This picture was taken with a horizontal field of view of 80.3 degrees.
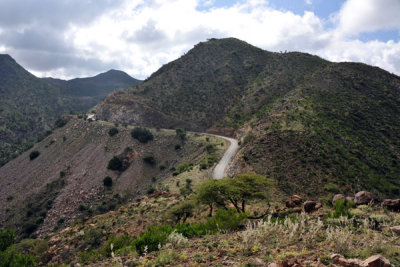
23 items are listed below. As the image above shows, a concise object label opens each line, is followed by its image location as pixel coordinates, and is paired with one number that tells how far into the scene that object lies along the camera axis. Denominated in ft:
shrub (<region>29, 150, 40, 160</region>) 197.36
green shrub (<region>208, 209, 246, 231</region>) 41.91
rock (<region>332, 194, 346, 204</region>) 58.03
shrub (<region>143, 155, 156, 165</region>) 173.27
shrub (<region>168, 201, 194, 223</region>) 67.92
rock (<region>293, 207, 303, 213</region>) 52.89
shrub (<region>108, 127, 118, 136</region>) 199.72
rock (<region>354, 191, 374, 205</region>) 50.01
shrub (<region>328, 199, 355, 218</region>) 39.35
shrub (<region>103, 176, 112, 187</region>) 154.40
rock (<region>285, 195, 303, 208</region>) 60.03
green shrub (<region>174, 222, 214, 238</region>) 40.86
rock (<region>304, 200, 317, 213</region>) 54.03
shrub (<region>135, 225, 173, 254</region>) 33.30
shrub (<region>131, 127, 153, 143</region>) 191.93
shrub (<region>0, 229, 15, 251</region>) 60.59
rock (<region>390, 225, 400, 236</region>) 29.14
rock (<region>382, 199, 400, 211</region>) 44.57
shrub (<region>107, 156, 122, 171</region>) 166.50
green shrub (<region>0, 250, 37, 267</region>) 39.88
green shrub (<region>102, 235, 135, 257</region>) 43.76
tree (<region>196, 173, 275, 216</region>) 63.10
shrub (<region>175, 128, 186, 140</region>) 195.52
